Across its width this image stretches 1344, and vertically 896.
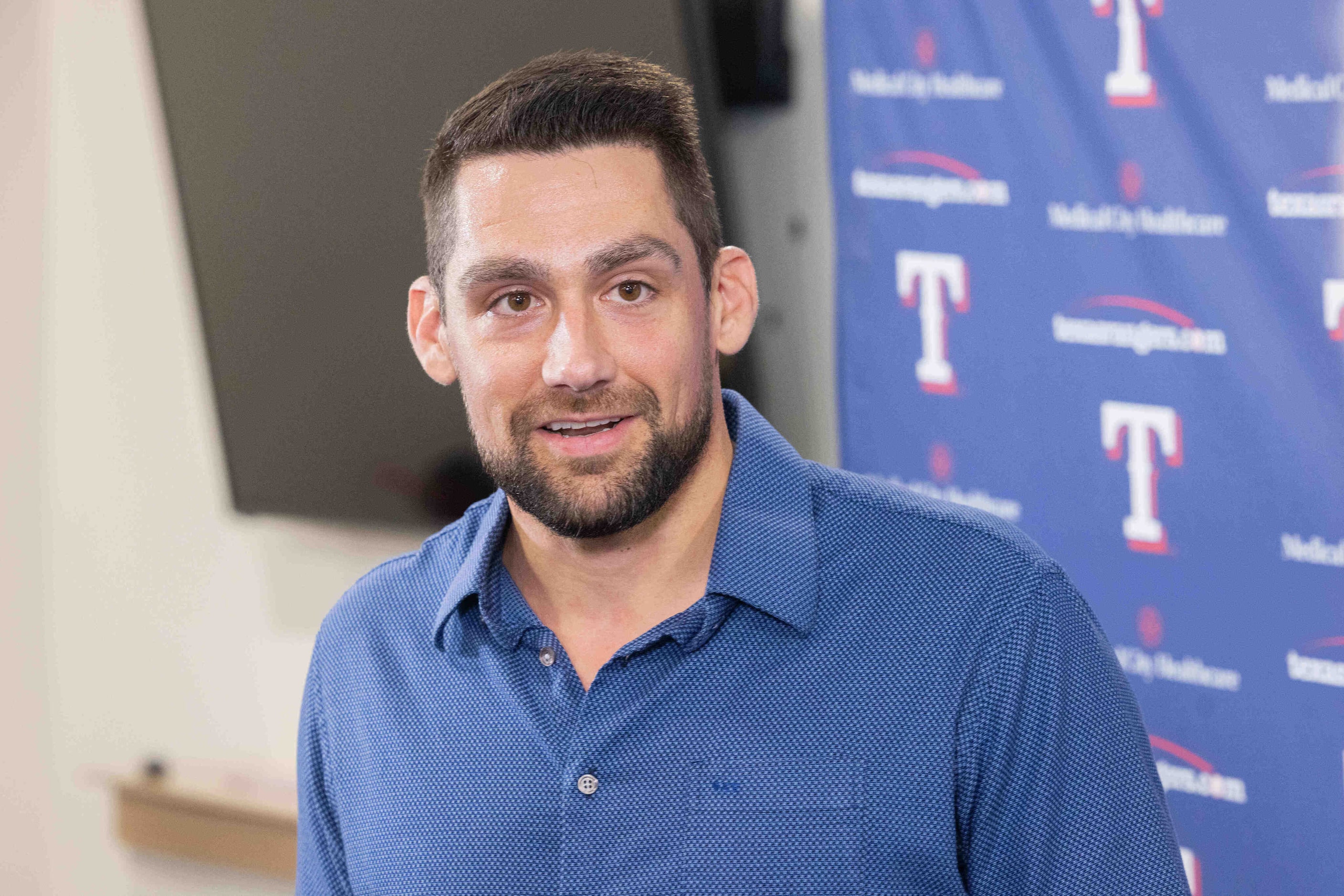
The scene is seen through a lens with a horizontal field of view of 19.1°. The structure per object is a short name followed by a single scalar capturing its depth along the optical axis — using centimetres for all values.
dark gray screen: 302
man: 216
